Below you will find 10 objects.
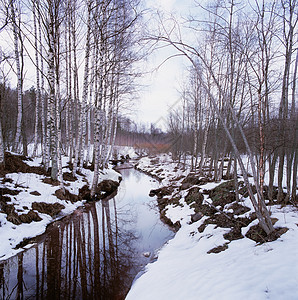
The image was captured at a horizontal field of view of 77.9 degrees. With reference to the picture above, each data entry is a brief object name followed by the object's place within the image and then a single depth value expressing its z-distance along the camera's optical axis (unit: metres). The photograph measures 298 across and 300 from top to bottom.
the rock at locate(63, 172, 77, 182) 10.16
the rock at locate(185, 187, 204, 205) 8.16
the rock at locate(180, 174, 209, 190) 10.59
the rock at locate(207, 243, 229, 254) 4.20
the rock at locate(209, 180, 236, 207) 7.02
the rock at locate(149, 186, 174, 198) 11.55
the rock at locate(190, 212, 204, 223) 6.71
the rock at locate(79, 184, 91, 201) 9.52
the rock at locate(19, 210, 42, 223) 6.04
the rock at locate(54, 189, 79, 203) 8.19
